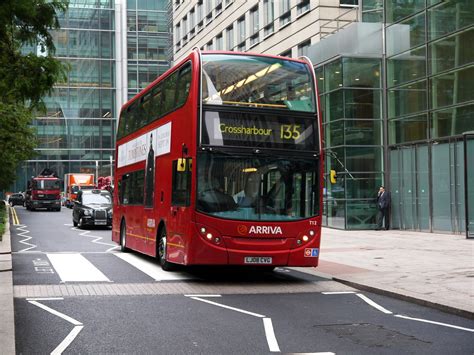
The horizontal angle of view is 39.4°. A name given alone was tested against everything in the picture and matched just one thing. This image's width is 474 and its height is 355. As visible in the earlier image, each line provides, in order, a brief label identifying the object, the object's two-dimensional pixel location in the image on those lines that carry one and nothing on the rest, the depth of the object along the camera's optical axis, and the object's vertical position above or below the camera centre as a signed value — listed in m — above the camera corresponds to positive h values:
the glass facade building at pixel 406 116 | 22.78 +3.09
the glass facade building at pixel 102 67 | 74.88 +14.94
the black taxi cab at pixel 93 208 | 29.28 -0.45
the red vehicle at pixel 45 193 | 53.84 +0.45
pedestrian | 25.73 -0.43
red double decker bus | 11.55 +0.61
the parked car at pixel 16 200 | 67.38 -0.13
